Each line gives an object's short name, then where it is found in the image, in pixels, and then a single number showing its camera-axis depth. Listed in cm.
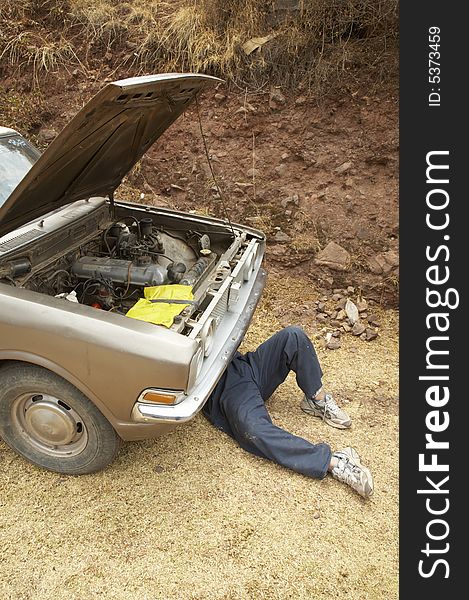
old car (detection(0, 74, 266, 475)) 241
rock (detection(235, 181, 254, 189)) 584
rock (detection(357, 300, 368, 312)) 487
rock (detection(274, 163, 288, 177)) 582
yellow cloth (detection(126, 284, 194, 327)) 270
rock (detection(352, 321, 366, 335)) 462
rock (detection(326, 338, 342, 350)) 445
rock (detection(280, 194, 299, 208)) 563
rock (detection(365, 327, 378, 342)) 457
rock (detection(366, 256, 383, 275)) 506
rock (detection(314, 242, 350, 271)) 512
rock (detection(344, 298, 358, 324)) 473
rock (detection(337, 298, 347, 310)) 487
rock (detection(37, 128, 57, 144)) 652
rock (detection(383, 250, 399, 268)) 507
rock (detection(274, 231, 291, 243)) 543
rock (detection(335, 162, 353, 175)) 564
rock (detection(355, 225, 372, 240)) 532
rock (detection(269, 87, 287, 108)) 609
